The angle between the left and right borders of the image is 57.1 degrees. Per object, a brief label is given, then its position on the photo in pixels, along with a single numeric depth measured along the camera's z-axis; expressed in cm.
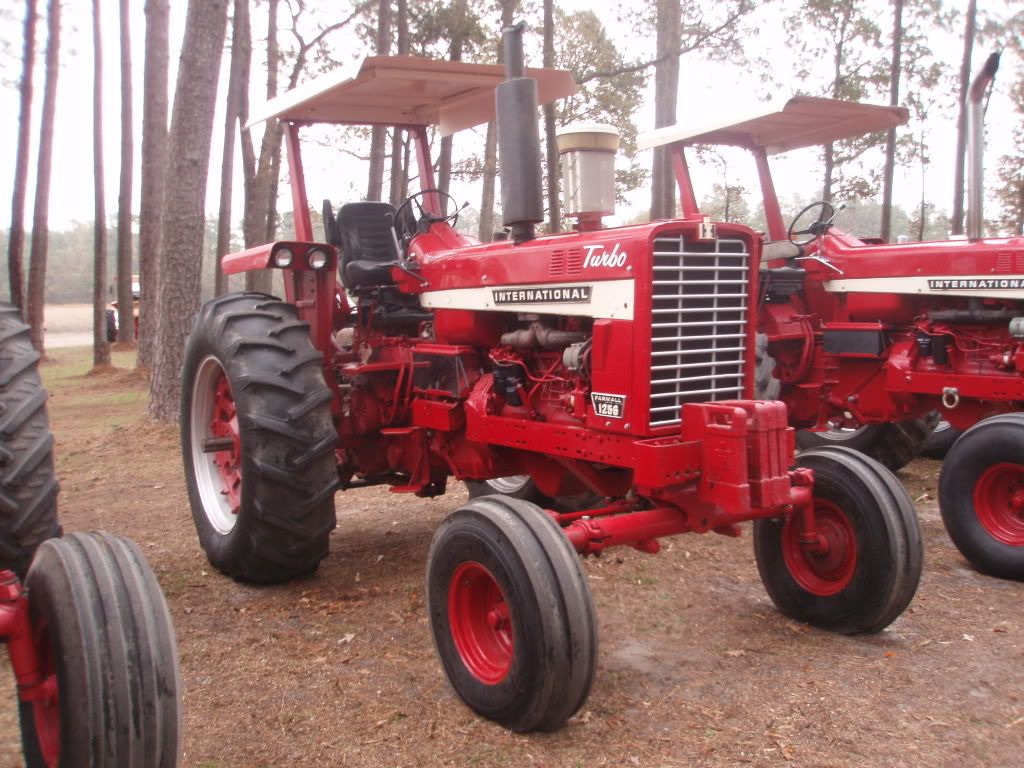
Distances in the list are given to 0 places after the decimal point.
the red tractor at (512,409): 328
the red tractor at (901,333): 486
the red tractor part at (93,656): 211
